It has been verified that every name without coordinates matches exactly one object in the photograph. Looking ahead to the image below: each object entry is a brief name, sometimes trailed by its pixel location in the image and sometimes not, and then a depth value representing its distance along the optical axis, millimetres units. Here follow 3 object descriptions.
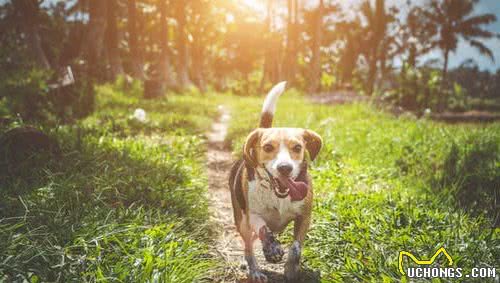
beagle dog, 2729
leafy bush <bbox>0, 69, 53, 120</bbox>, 7168
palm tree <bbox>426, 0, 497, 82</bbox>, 41344
